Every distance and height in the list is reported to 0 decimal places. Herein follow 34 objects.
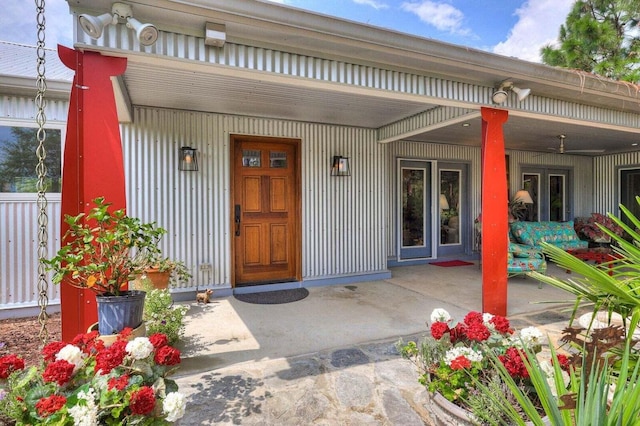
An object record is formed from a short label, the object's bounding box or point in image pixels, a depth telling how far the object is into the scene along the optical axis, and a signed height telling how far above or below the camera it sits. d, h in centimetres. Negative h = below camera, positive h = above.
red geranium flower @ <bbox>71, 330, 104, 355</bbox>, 155 -61
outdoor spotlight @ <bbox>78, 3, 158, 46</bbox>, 203 +121
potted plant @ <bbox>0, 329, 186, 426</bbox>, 117 -66
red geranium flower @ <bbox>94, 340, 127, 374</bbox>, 134 -58
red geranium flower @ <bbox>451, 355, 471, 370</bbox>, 149 -67
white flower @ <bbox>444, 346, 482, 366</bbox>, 157 -66
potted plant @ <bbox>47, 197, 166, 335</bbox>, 191 -28
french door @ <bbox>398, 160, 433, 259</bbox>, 678 +15
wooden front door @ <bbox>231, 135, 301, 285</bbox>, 490 +10
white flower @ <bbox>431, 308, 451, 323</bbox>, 186 -57
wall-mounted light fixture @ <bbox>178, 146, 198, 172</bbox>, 440 +76
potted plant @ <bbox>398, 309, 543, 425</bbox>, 145 -70
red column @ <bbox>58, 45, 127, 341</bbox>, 215 +42
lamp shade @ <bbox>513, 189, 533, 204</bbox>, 711 +41
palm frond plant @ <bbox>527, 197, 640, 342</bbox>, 124 -29
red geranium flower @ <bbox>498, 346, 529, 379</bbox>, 145 -66
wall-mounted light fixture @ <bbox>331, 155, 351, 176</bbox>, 528 +81
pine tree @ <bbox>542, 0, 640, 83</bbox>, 844 +463
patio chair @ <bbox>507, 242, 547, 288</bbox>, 519 -71
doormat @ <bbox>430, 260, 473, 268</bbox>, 676 -98
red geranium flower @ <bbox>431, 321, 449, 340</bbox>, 171 -59
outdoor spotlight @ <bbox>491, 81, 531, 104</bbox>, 342 +129
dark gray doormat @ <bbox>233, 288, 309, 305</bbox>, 436 -111
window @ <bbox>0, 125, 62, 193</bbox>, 367 +67
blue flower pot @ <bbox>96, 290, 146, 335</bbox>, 199 -58
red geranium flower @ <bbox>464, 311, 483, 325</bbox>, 176 -55
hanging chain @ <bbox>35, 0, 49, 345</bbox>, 176 +27
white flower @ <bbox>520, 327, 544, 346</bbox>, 161 -60
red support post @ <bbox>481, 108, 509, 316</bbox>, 356 -1
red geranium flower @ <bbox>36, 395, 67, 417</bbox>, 114 -66
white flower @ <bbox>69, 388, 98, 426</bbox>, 111 -67
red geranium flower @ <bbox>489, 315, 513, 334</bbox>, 177 -59
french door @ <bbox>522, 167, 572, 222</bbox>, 802 +58
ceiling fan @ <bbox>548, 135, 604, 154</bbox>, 770 +154
